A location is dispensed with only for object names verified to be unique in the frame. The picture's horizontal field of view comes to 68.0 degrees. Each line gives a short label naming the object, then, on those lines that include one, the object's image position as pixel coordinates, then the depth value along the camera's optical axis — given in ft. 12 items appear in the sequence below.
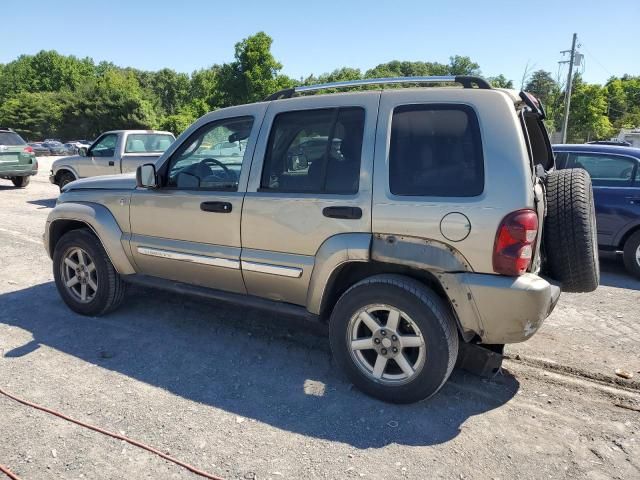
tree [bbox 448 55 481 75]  310.45
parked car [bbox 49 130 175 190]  35.29
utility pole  102.96
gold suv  9.14
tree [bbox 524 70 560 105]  185.32
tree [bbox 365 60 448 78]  318.61
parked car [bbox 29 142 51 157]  149.38
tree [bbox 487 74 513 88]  221.07
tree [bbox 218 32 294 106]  147.02
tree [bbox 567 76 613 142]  136.15
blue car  20.56
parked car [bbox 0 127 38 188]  46.60
